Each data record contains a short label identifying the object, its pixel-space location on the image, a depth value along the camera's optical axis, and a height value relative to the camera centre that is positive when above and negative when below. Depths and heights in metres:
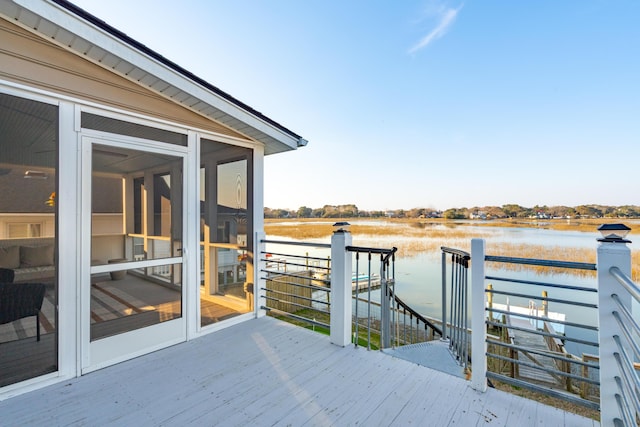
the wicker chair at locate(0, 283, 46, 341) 2.03 -0.63
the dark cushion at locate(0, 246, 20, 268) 2.00 -0.29
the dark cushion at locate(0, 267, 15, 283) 2.01 -0.42
